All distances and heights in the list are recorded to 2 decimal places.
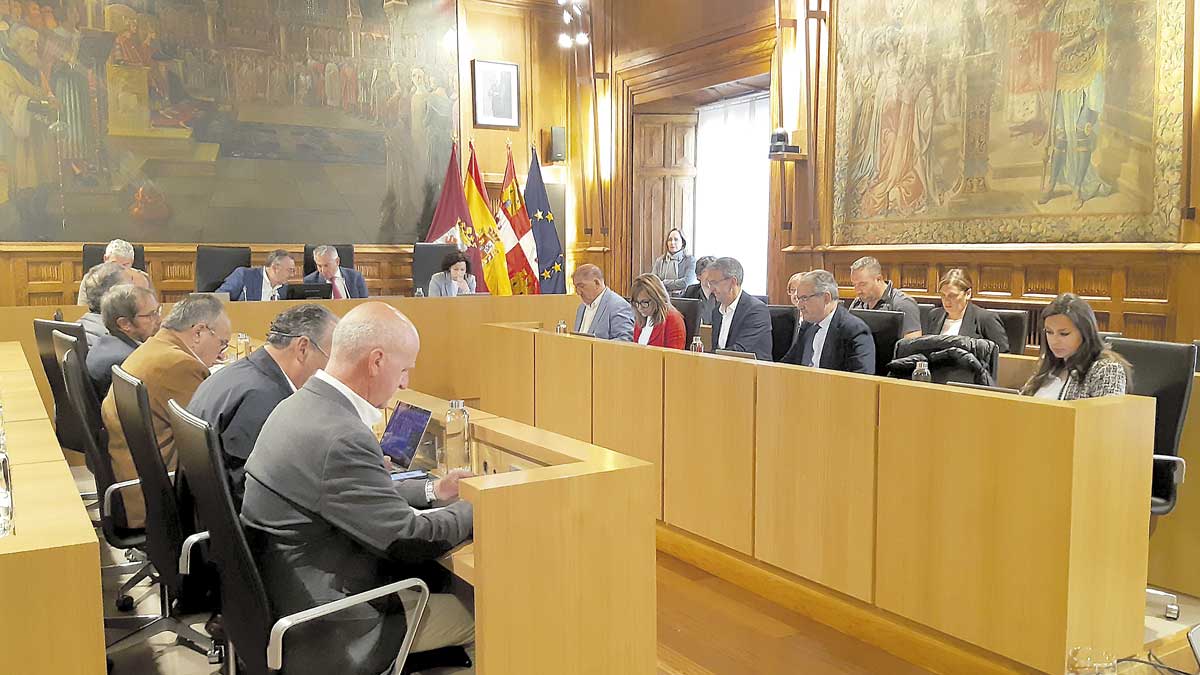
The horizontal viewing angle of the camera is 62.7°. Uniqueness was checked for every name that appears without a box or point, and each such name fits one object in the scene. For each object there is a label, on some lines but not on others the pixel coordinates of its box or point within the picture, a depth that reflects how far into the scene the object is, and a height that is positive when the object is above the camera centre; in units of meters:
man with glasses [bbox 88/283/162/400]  4.44 -0.42
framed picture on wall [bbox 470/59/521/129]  11.91 +1.69
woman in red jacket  5.81 -0.51
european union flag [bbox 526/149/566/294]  11.02 -0.04
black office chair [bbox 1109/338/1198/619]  3.88 -0.69
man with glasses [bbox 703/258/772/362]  5.61 -0.48
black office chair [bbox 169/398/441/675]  2.35 -0.84
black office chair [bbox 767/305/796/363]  5.99 -0.61
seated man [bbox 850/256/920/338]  6.71 -0.40
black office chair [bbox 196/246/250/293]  9.52 -0.27
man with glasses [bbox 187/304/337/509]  3.12 -0.48
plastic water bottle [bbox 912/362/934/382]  3.76 -0.55
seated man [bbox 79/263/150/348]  5.47 -0.31
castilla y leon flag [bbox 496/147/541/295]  10.92 +0.02
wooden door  11.85 +0.64
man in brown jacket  3.62 -0.54
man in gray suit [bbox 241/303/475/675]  2.37 -0.70
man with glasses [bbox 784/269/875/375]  5.02 -0.52
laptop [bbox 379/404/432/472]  3.05 -0.63
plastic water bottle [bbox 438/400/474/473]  3.10 -0.65
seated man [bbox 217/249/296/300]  8.60 -0.40
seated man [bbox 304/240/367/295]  8.99 -0.39
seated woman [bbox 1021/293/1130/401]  3.78 -0.50
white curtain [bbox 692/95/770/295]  11.16 +0.56
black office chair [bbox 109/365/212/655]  2.94 -0.75
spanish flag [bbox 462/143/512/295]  10.81 -0.04
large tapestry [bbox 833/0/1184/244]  6.75 +0.83
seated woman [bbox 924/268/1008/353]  5.89 -0.54
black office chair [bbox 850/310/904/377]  5.21 -0.55
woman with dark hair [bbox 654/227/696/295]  11.42 -0.36
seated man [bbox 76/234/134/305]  8.20 -0.14
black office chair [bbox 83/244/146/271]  9.30 -0.18
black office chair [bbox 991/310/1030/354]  5.87 -0.60
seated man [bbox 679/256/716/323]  7.57 -0.54
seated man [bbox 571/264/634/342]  6.14 -0.49
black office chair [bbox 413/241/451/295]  10.59 -0.32
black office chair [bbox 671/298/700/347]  6.44 -0.55
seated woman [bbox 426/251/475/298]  9.24 -0.42
